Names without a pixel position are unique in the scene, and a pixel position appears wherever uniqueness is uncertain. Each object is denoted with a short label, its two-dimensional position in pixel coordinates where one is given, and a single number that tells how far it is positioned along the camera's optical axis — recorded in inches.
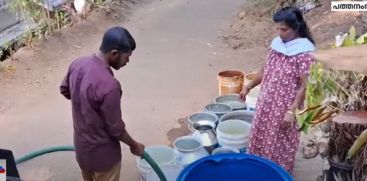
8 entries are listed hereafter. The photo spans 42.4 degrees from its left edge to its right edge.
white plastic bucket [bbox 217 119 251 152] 141.1
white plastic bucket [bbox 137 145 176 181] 130.9
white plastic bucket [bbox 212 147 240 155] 137.5
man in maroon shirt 94.4
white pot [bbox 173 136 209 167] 136.2
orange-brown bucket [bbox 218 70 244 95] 179.5
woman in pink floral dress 113.1
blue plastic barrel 103.7
